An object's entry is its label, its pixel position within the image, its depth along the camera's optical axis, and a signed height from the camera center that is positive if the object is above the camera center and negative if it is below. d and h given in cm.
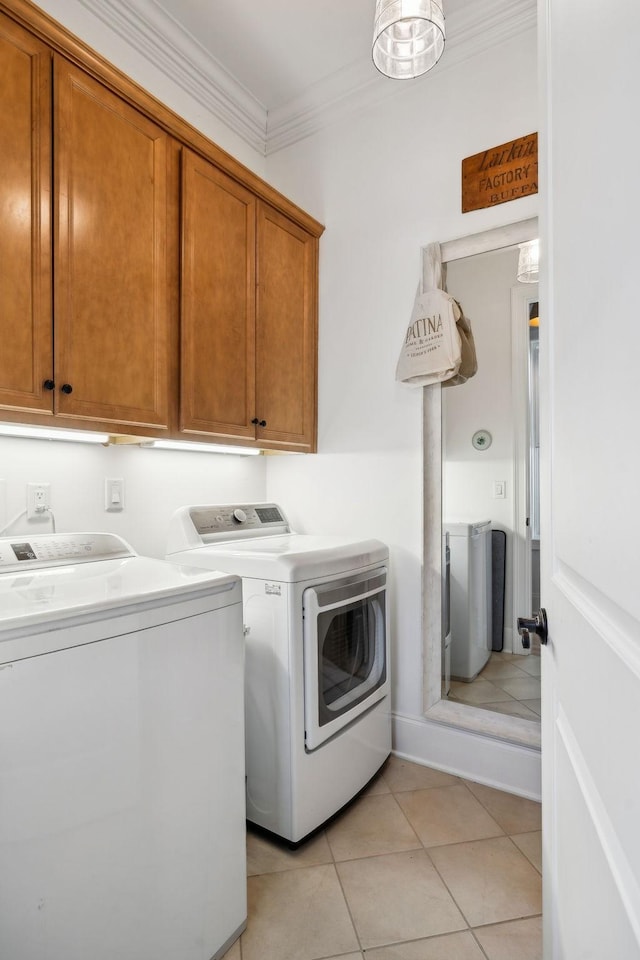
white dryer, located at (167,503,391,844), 163 -64
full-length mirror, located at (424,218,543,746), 203 -10
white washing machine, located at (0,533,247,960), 90 -58
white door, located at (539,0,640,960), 40 +2
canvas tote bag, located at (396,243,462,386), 206 +60
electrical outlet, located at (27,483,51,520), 171 -6
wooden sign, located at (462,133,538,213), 196 +123
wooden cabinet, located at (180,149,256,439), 186 +70
